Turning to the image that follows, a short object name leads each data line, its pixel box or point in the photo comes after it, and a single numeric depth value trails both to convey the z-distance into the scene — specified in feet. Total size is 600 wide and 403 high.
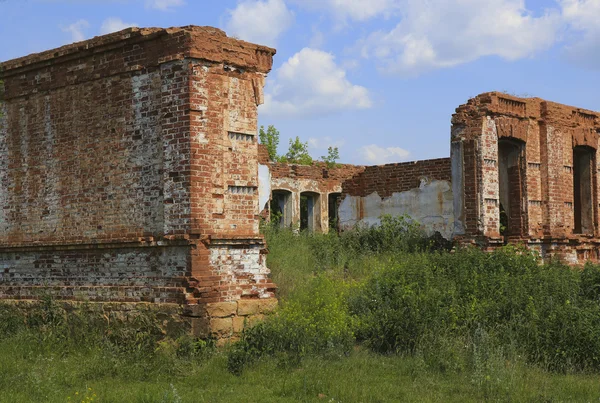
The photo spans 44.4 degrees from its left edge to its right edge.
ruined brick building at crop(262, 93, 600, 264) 52.44
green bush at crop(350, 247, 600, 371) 31.07
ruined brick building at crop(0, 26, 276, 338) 34.45
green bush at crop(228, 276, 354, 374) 30.91
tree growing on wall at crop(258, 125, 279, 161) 96.11
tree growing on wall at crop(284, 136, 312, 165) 95.96
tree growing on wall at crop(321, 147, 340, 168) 79.15
